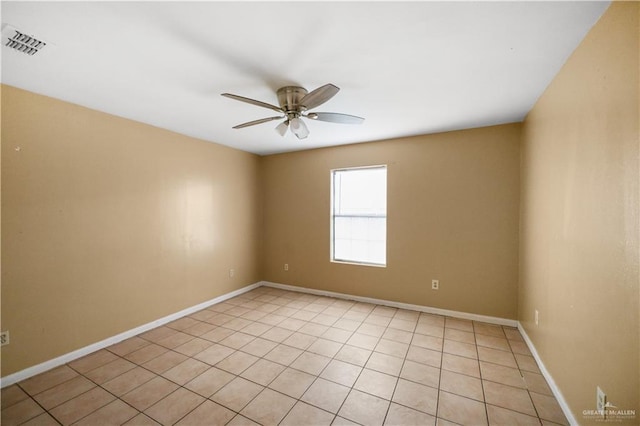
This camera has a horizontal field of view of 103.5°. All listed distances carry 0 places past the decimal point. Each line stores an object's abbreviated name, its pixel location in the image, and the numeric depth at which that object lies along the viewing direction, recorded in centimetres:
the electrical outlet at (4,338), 204
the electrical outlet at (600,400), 130
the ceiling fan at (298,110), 192
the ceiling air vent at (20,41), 146
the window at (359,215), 393
